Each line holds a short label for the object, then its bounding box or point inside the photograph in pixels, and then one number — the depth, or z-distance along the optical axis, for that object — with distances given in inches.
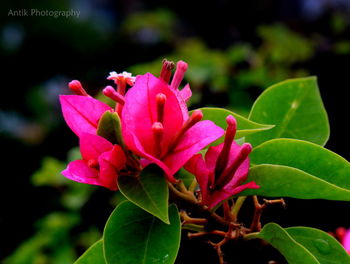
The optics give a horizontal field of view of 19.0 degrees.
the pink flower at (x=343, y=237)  19.0
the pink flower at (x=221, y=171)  15.5
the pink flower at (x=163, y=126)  15.4
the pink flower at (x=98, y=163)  15.5
